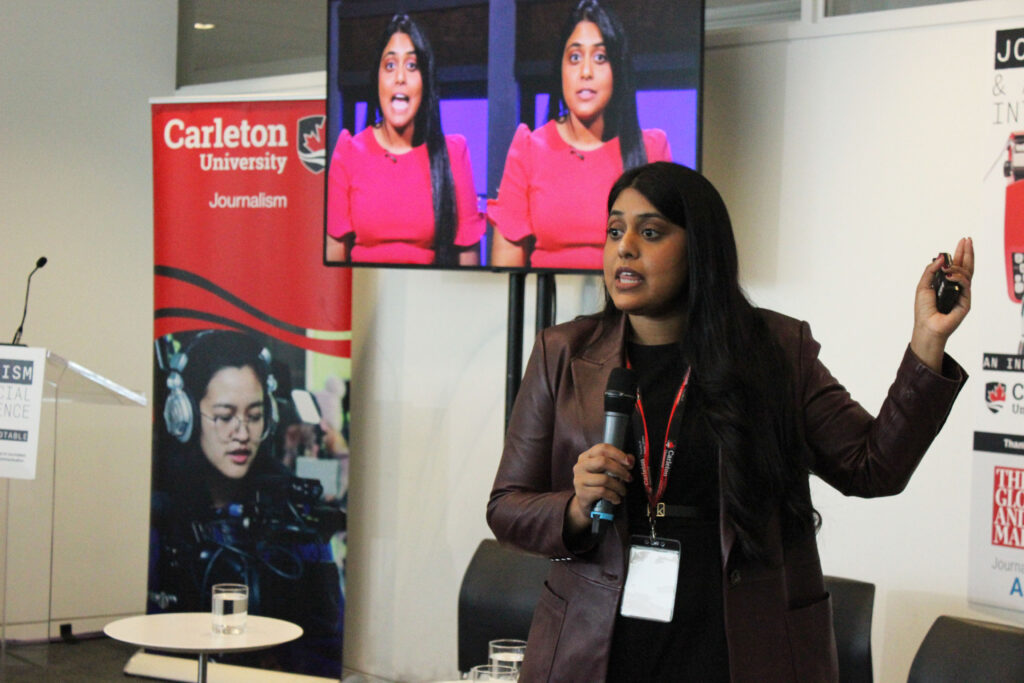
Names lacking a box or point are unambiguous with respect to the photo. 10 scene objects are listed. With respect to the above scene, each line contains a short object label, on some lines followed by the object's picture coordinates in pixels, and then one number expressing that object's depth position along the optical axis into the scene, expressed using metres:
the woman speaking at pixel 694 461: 1.72
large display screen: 3.78
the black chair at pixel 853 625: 3.12
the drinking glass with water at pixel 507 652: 2.35
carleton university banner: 5.11
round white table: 3.46
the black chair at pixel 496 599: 3.62
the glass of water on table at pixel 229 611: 3.57
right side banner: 3.50
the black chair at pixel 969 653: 2.81
